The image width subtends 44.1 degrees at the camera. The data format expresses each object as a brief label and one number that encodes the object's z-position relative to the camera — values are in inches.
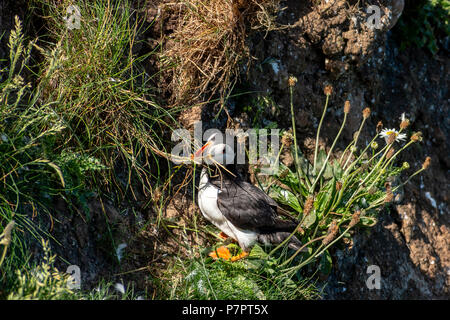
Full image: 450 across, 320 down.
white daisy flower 162.0
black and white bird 147.3
